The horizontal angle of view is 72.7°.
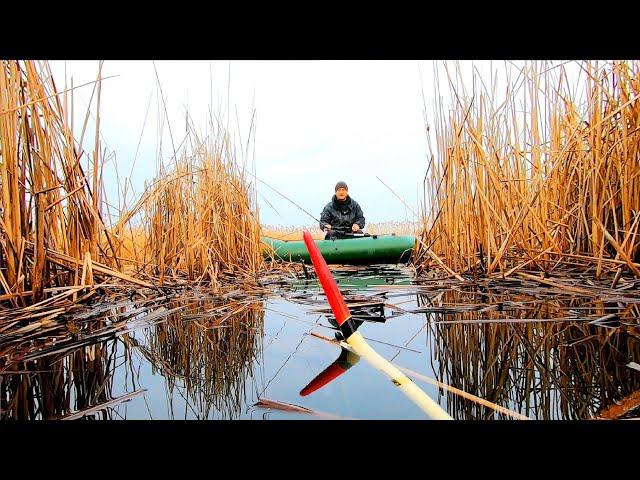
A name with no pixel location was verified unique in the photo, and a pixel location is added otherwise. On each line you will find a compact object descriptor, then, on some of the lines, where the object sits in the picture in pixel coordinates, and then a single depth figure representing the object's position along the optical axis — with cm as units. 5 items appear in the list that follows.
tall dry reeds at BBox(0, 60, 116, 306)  136
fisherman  731
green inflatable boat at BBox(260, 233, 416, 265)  534
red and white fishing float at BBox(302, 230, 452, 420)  74
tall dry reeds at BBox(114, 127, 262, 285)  272
